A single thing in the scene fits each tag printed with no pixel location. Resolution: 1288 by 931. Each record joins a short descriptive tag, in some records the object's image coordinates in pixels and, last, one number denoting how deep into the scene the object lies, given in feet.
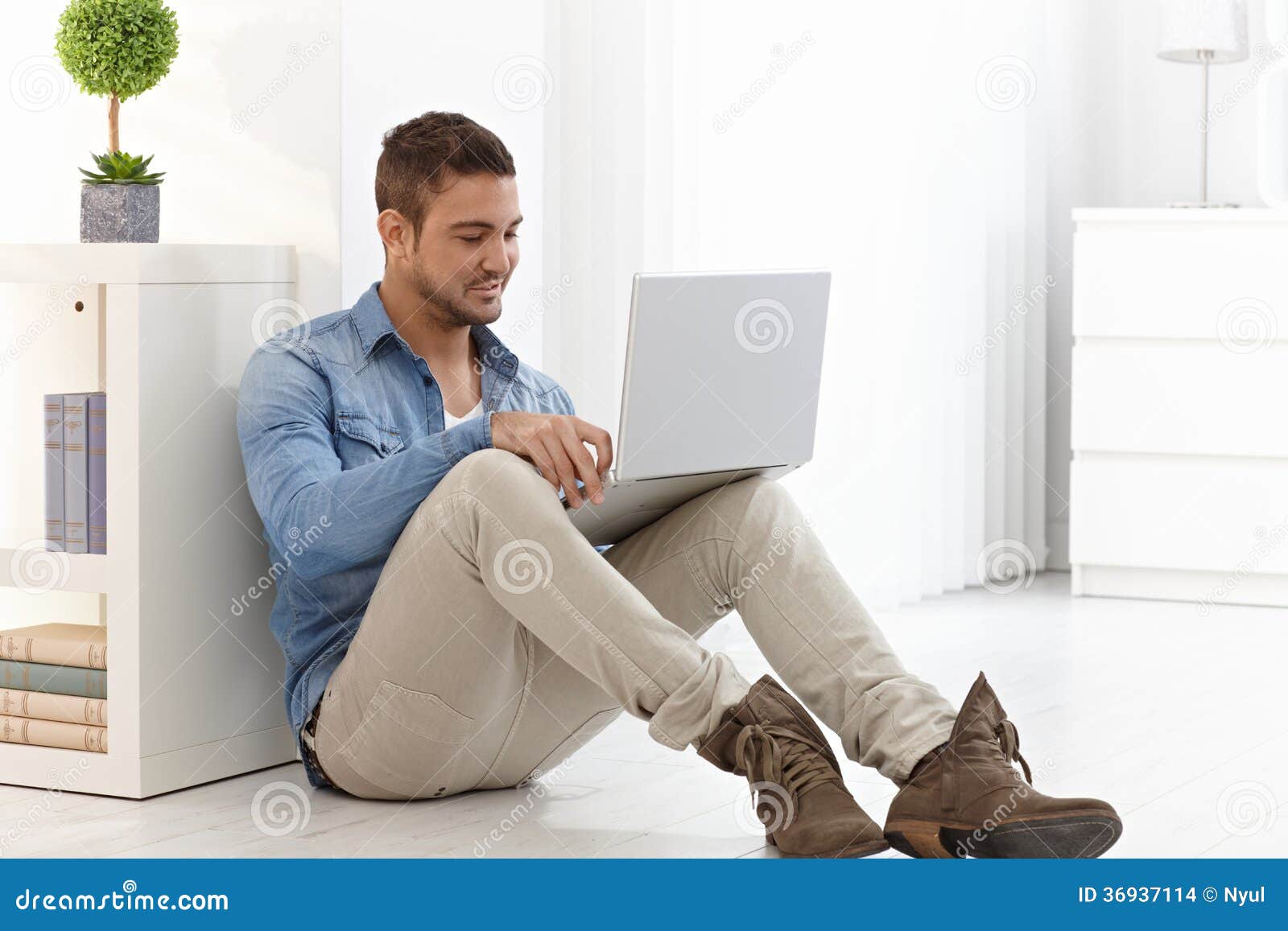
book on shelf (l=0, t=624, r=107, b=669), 14.28
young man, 11.36
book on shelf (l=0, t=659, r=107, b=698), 14.21
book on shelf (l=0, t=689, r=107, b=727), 14.12
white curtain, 20.83
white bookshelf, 13.67
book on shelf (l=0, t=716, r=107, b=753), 14.11
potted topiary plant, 14.24
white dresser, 24.88
